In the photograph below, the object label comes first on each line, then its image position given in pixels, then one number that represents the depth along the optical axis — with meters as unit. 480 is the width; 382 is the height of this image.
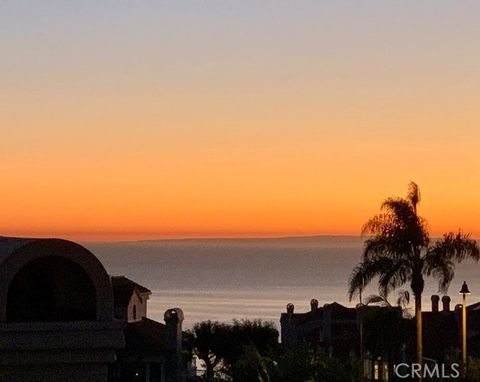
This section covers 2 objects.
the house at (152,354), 57.22
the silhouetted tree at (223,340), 74.00
